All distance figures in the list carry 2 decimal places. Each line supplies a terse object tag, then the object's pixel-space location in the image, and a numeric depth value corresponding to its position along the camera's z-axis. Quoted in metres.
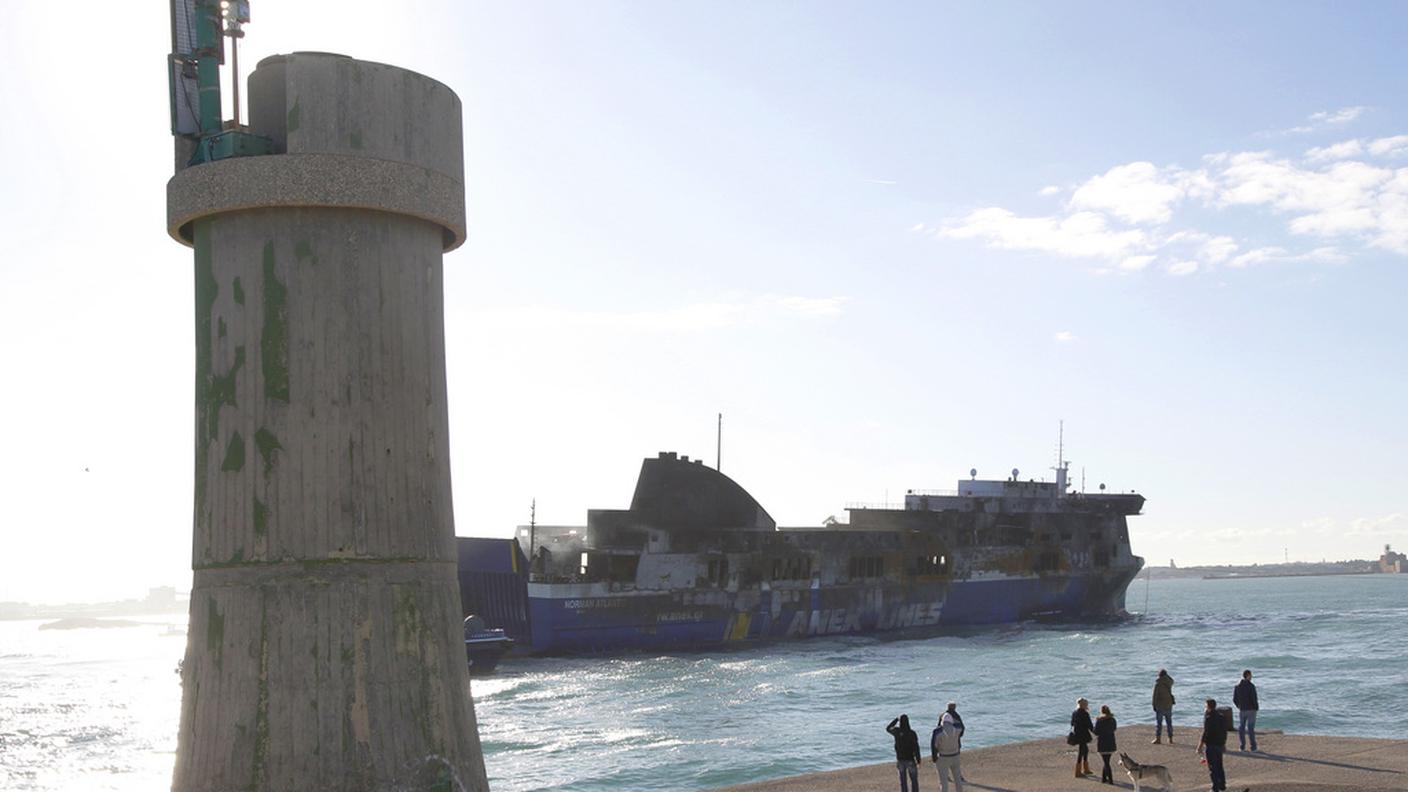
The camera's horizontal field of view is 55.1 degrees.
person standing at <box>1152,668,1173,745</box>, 19.81
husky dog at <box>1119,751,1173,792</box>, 15.37
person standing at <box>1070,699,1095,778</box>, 17.33
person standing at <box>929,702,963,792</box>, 15.78
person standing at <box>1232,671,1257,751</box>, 19.12
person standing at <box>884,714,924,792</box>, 15.65
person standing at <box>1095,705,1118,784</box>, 16.92
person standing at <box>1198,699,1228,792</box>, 15.71
